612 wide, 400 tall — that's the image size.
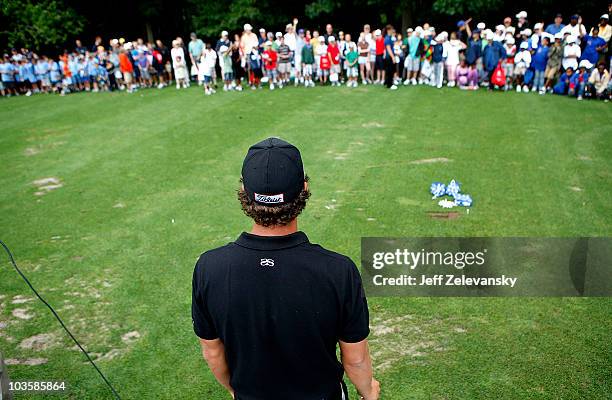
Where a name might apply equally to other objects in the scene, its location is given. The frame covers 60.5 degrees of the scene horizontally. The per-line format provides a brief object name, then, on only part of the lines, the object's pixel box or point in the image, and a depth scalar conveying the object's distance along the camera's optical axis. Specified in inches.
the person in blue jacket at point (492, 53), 611.8
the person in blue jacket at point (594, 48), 567.5
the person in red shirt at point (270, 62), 676.7
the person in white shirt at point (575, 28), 591.2
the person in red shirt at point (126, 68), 730.9
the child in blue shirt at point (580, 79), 562.3
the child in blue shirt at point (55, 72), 778.8
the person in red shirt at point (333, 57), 683.4
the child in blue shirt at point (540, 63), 590.6
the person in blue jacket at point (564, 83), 580.1
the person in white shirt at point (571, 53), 576.4
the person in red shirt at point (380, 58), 659.4
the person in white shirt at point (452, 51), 642.8
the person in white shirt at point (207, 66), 682.8
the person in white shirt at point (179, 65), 708.0
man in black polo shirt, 89.4
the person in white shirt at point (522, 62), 604.4
